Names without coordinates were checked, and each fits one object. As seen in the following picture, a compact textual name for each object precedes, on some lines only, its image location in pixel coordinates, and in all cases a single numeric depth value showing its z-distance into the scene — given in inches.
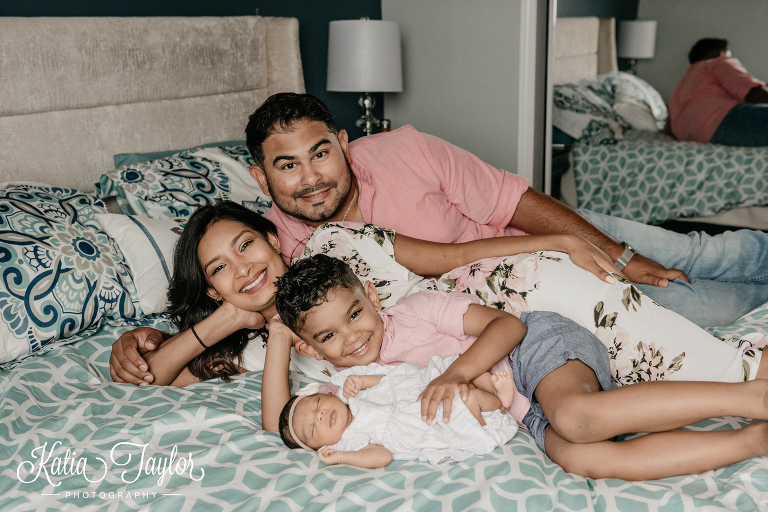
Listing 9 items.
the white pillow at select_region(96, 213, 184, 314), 74.5
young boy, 43.4
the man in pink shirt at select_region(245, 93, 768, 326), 68.2
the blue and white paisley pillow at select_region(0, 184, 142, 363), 63.6
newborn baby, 47.4
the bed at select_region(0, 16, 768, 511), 43.4
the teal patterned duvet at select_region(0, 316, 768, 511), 41.4
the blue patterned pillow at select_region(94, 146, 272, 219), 84.0
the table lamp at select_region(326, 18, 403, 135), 124.7
